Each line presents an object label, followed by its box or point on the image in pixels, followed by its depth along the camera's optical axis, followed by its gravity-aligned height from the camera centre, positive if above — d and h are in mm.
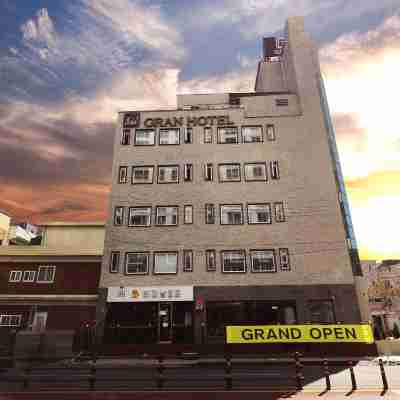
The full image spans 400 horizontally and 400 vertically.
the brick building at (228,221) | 28844 +10189
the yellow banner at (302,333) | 21172 +64
